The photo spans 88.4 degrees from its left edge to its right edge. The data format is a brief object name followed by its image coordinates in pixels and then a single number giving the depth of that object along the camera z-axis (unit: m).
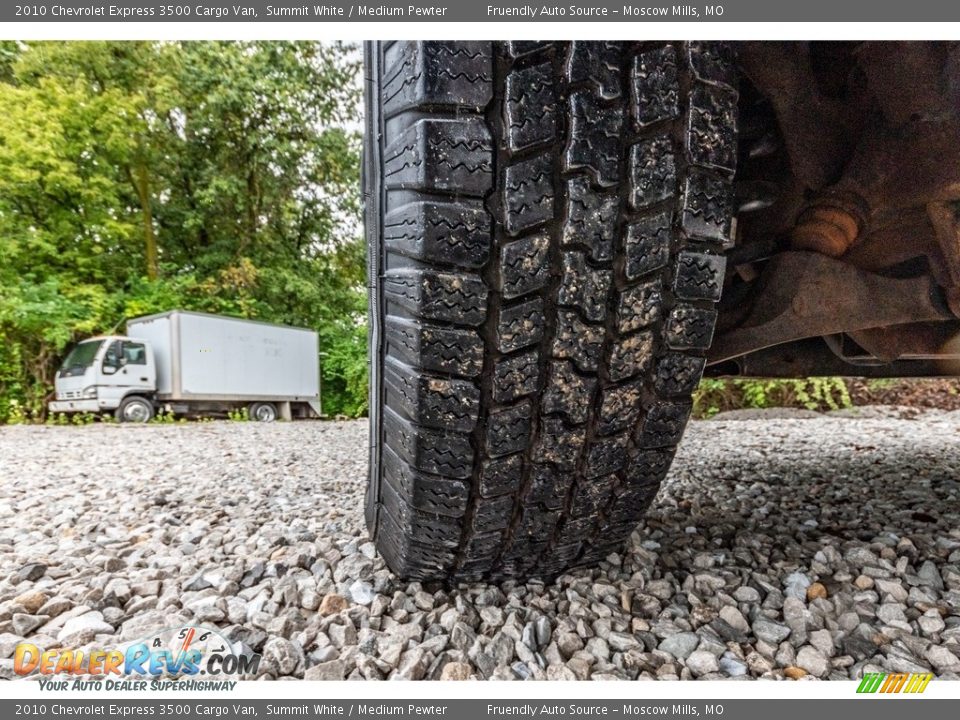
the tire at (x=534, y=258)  0.51
